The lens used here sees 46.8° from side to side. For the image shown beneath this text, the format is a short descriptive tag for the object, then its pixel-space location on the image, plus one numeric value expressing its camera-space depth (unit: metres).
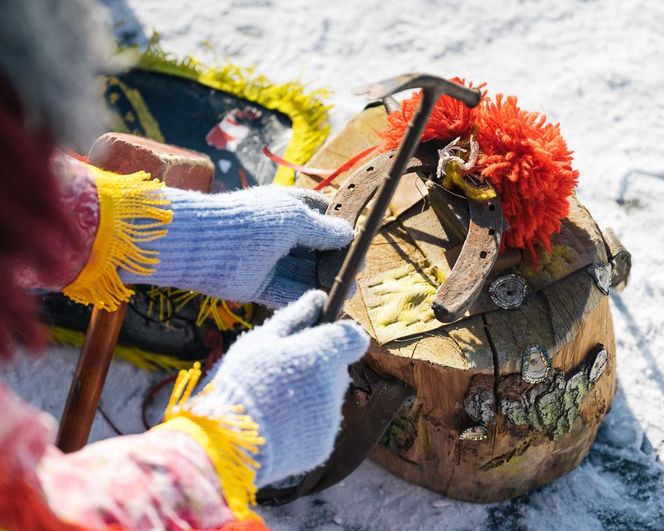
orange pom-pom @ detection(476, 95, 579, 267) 1.36
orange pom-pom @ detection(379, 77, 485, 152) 1.42
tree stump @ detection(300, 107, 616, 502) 1.35
